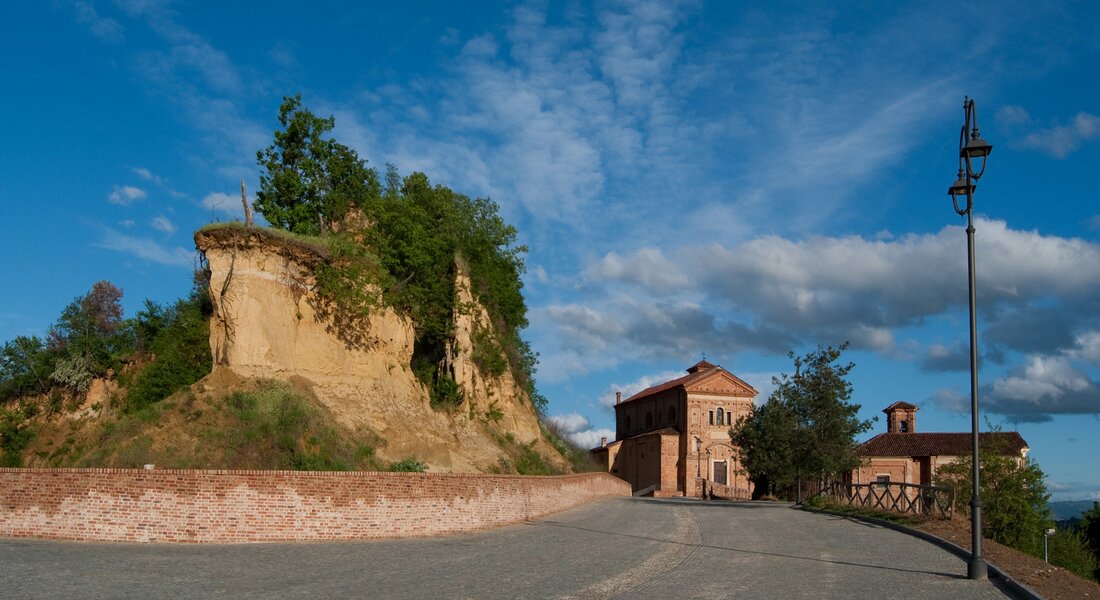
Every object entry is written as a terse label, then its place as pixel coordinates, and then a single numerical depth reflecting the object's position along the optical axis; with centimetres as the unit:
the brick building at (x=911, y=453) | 6406
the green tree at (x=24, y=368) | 3431
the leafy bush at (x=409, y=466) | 2648
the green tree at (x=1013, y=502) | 3478
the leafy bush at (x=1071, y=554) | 3394
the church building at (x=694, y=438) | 7012
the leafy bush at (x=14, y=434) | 3216
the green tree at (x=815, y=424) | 3375
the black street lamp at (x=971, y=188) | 1388
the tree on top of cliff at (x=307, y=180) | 3662
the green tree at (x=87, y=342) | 3356
